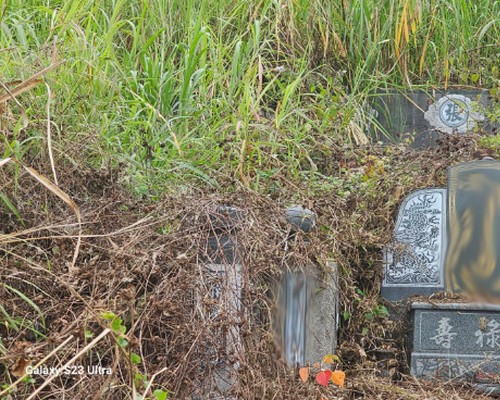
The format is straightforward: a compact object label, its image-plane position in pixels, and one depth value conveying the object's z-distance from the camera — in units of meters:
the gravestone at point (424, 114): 5.31
